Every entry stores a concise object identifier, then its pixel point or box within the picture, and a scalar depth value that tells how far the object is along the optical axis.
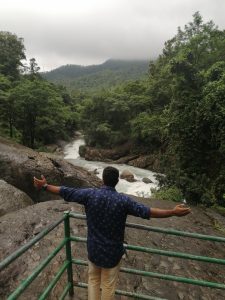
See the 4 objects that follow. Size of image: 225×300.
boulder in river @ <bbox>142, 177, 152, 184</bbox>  17.83
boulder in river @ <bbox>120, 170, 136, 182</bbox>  18.00
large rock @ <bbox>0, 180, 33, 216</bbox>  7.31
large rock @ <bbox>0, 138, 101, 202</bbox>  10.55
